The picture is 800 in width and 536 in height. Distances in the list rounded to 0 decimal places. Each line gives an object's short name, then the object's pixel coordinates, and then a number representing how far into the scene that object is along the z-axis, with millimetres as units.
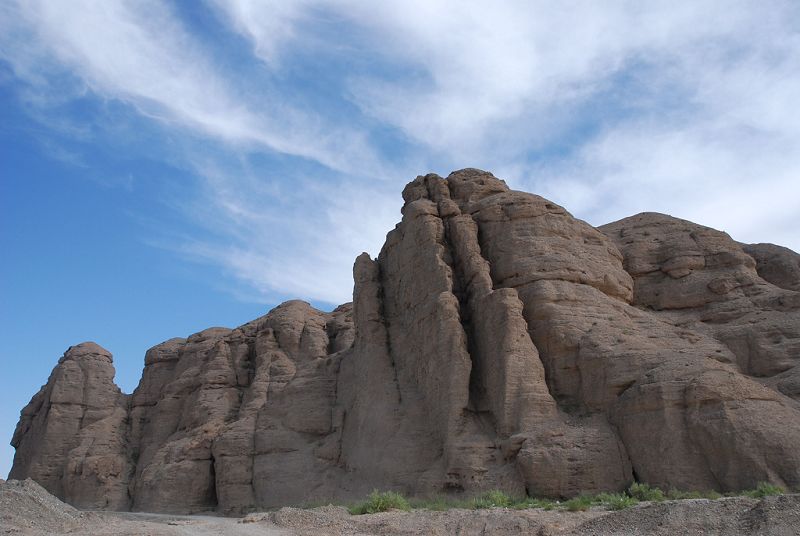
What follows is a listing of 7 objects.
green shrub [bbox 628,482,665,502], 20562
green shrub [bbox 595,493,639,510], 18984
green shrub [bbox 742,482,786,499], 19125
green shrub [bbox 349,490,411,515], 22141
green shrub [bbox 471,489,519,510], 21438
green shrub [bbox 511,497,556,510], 20598
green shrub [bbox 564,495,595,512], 19388
